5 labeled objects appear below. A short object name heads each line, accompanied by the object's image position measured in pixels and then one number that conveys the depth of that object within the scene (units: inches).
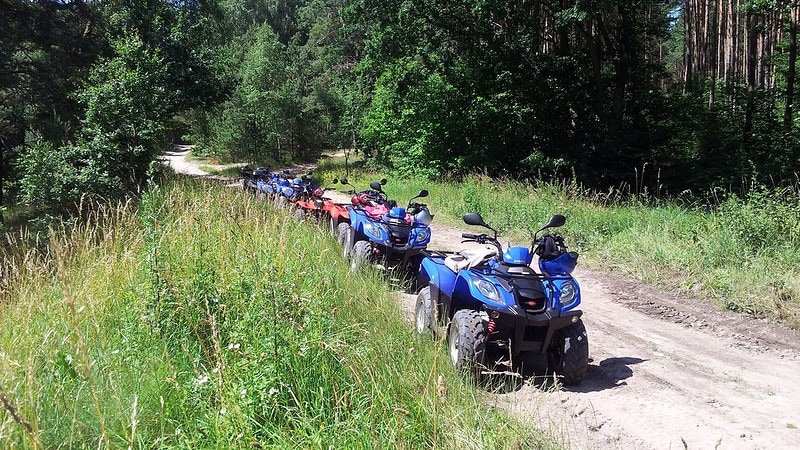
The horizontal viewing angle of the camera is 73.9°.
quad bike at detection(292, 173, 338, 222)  351.6
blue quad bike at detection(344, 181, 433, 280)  251.8
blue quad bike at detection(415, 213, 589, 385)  151.9
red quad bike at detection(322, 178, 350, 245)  329.7
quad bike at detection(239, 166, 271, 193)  486.3
